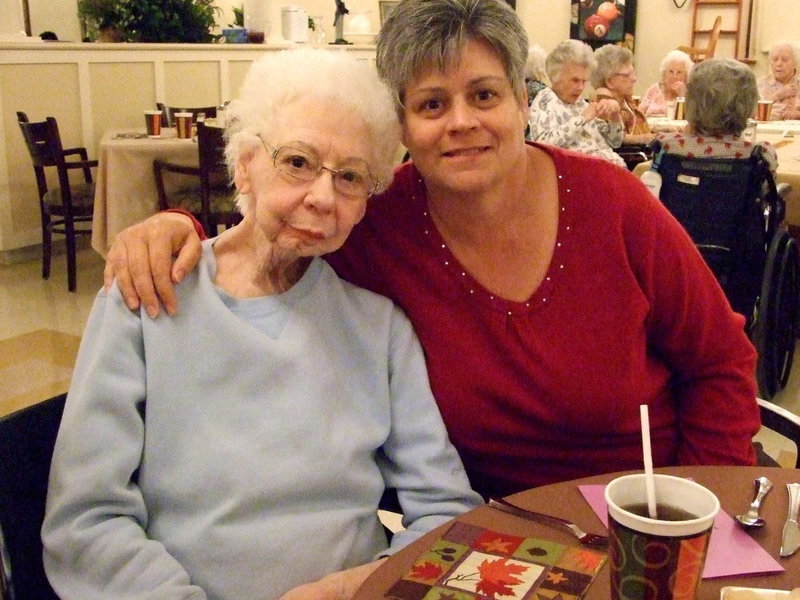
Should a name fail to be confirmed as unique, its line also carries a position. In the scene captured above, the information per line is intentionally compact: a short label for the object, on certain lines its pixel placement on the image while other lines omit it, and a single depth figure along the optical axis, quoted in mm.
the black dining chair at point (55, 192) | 4793
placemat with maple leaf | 904
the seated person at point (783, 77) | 6566
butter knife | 957
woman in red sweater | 1388
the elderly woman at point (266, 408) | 1187
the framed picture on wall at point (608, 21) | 9703
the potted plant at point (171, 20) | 6109
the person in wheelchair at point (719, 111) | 3250
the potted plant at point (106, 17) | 5988
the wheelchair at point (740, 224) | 3199
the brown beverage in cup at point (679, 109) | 5723
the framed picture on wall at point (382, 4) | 9523
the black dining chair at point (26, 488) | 1138
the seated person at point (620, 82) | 5285
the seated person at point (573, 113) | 4438
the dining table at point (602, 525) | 907
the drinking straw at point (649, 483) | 760
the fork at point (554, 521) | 987
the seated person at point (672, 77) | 6570
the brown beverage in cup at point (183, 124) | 4973
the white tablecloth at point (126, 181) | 4672
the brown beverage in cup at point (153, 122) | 5020
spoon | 1008
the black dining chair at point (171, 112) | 5641
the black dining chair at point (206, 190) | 4586
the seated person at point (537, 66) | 5327
